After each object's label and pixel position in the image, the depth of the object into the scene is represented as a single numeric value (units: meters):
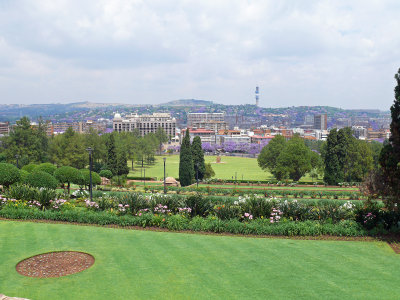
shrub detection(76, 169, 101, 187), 25.70
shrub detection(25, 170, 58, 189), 21.16
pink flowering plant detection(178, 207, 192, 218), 14.71
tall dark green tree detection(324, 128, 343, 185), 40.16
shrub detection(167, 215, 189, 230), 13.75
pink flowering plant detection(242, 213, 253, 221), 14.06
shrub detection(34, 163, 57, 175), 26.67
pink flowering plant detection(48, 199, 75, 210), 15.93
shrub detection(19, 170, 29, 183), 22.66
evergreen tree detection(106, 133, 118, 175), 47.25
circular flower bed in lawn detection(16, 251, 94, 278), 9.34
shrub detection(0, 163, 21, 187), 21.89
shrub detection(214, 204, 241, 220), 14.51
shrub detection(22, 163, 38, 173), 30.02
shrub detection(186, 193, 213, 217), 15.12
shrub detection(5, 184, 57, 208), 16.70
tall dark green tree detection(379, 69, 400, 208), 12.23
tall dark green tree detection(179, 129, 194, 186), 41.44
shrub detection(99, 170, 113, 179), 44.14
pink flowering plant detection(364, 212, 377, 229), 13.52
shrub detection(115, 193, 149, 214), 15.38
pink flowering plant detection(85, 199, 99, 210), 16.14
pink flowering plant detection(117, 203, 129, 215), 15.19
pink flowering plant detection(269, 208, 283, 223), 13.97
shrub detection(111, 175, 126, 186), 39.06
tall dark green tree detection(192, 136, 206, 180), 47.00
